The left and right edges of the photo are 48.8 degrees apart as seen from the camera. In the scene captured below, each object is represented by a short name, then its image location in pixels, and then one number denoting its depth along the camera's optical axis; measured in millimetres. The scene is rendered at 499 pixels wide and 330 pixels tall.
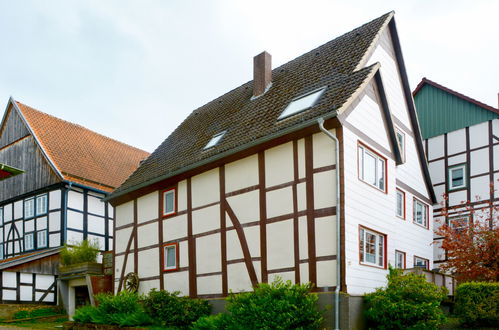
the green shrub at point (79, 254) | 24781
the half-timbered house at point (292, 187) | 14867
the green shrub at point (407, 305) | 13141
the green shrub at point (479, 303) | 13586
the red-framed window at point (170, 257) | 19266
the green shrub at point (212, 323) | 14720
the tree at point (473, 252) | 17328
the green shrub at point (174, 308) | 16766
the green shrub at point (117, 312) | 17062
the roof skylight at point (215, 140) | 19331
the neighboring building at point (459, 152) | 23844
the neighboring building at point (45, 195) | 25500
